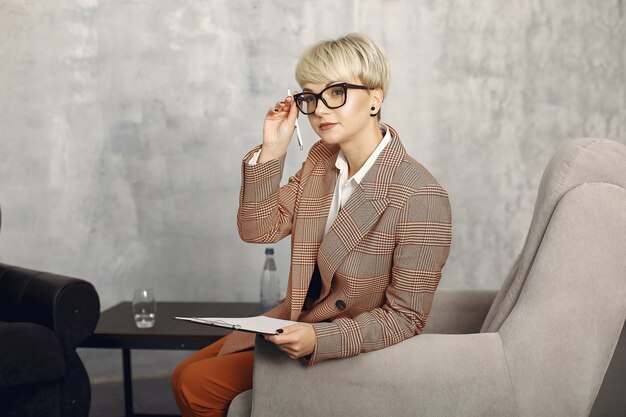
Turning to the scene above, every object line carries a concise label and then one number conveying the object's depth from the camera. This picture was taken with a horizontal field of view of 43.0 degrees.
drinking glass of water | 2.64
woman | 1.66
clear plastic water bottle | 2.82
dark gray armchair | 2.33
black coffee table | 2.48
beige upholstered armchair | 1.51
